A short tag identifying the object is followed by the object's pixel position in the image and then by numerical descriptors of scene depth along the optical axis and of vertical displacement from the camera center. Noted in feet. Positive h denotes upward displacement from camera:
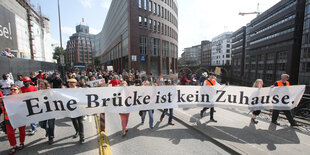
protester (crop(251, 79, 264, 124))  18.03 -2.29
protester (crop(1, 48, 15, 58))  31.96 +3.49
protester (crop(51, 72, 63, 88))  24.66 -2.25
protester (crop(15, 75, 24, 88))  22.84 -2.15
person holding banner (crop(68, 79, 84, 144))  14.05 -5.60
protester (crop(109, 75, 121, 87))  22.28 -2.04
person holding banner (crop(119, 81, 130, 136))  15.78 -5.67
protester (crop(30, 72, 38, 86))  29.78 -2.03
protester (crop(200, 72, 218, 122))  19.17 -1.84
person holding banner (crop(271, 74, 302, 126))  16.89 -5.37
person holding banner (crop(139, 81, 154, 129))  17.25 -5.94
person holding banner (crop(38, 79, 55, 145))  13.76 -5.37
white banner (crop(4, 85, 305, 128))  13.28 -3.44
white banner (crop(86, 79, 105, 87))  31.16 -3.06
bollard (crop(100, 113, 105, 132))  16.39 -6.08
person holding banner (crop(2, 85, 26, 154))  12.30 -5.50
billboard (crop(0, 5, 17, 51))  52.06 +15.50
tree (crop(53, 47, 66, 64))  284.33 +34.16
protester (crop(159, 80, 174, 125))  18.60 -5.90
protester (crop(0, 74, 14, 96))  23.54 -2.59
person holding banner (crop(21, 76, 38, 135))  14.93 -1.90
